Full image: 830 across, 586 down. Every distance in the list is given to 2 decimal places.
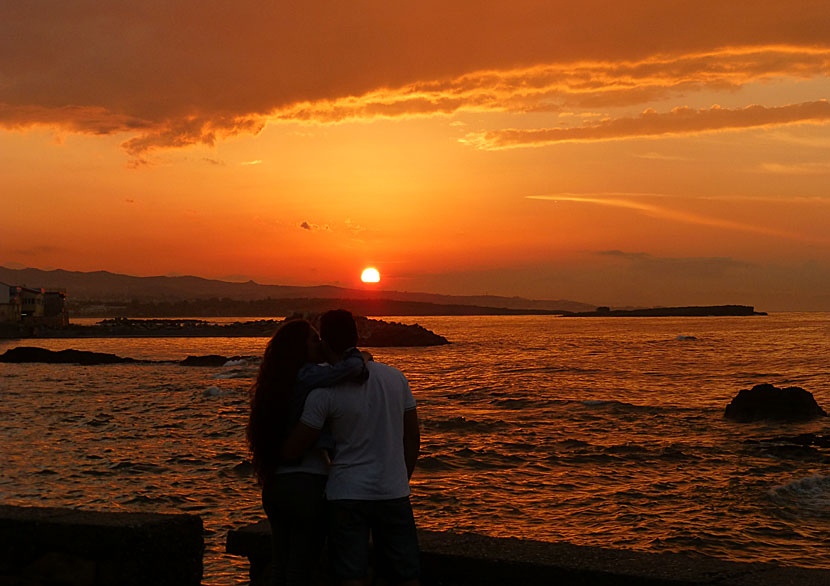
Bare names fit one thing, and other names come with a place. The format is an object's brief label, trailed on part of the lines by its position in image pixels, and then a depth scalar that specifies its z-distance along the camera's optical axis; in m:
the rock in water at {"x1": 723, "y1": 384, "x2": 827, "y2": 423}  23.66
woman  4.51
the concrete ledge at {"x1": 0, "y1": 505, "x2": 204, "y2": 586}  5.11
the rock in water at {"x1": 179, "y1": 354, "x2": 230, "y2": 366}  51.84
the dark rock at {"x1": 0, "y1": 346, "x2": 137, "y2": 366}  54.59
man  4.49
